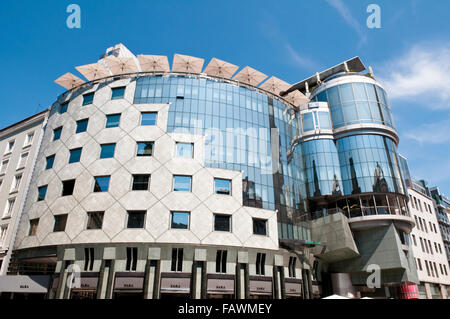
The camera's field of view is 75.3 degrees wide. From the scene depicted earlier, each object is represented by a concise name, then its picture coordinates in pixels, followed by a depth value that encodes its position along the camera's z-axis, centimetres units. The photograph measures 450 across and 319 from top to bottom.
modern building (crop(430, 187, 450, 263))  5843
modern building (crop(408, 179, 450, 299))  4453
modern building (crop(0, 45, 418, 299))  2589
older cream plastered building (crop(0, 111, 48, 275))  3118
